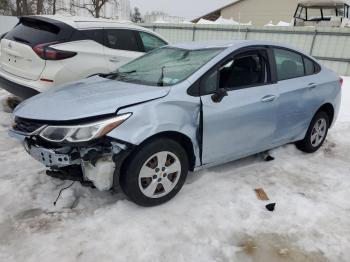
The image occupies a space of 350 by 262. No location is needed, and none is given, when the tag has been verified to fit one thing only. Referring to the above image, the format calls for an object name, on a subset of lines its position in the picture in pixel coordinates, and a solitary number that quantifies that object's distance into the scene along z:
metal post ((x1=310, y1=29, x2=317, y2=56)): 13.95
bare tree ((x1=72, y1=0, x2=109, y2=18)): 26.73
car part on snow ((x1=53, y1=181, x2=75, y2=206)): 3.53
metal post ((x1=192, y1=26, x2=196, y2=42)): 17.38
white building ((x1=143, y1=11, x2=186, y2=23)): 32.86
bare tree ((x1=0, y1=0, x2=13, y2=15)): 27.58
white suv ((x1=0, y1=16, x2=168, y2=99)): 5.30
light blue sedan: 3.13
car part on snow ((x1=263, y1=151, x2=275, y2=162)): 4.90
